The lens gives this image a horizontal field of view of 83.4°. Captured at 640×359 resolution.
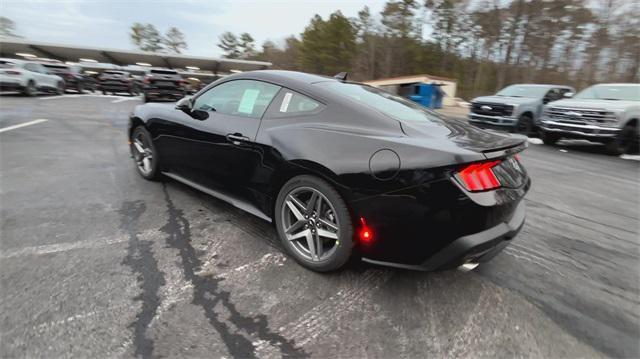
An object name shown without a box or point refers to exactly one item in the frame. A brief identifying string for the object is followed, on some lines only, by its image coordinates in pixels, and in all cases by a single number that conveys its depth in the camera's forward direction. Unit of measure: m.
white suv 13.04
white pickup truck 8.34
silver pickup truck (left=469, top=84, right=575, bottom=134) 10.67
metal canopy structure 43.78
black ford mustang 2.02
